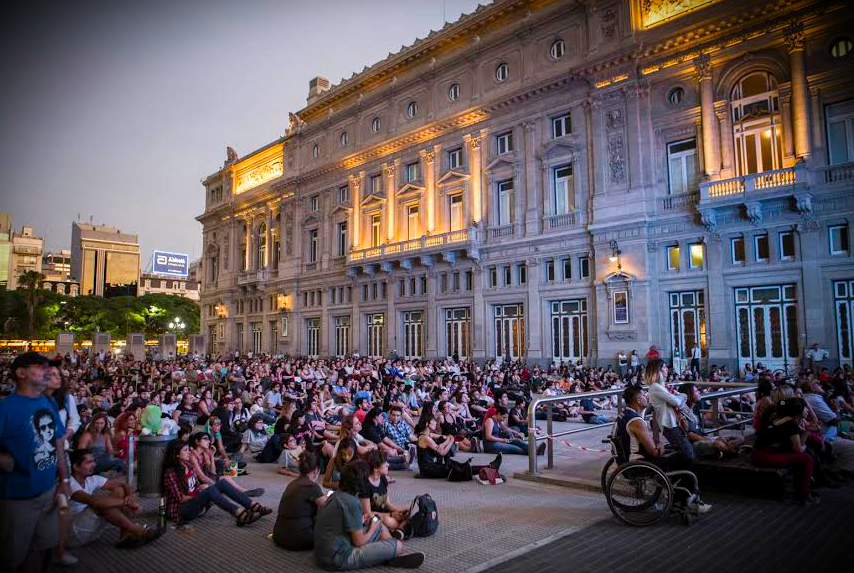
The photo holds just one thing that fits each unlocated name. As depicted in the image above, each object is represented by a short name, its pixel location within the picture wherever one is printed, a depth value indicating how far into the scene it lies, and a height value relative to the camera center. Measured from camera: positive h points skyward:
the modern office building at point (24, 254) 128.38 +20.69
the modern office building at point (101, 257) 149.50 +23.12
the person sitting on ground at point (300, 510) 6.32 -2.02
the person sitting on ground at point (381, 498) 6.42 -1.94
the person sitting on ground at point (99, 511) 6.53 -2.08
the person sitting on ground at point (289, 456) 10.77 -2.42
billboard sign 100.19 +14.13
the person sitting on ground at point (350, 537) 5.62 -2.10
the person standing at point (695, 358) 23.42 -1.13
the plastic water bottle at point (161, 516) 6.93 -2.26
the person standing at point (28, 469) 4.21 -1.02
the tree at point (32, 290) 66.50 +6.30
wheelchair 6.75 -2.02
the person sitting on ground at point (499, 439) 12.21 -2.43
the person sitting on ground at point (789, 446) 7.38 -1.60
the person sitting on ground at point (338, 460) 7.76 -1.83
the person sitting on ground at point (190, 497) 7.32 -2.16
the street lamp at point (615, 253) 26.28 +3.84
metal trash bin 8.93 -2.03
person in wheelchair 7.08 -1.43
